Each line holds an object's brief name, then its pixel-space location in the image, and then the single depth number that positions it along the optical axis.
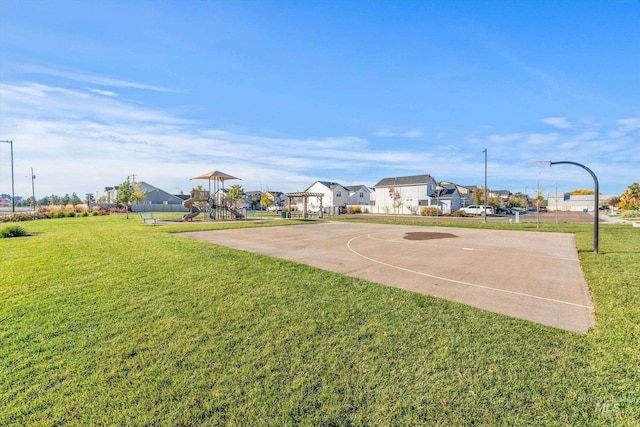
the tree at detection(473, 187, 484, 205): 54.22
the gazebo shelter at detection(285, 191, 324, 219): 34.06
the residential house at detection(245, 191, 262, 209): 82.95
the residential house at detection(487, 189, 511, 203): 86.18
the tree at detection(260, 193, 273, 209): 68.62
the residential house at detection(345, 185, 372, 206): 68.25
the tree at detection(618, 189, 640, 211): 43.86
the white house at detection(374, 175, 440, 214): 53.37
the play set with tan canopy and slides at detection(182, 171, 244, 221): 28.75
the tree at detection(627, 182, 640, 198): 64.92
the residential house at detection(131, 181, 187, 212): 58.63
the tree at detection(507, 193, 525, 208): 70.36
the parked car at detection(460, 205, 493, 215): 44.75
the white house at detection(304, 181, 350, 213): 64.06
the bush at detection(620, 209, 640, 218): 33.59
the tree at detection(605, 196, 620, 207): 71.56
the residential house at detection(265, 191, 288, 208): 81.46
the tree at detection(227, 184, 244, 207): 51.07
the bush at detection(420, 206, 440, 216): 46.84
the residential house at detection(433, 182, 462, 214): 50.03
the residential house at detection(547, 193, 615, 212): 74.79
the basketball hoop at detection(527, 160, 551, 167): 10.38
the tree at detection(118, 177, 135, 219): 31.42
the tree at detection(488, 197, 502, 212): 52.94
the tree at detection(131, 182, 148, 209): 34.01
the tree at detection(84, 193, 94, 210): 77.44
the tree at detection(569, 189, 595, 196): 121.88
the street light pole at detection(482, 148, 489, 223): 28.64
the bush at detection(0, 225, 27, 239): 14.07
